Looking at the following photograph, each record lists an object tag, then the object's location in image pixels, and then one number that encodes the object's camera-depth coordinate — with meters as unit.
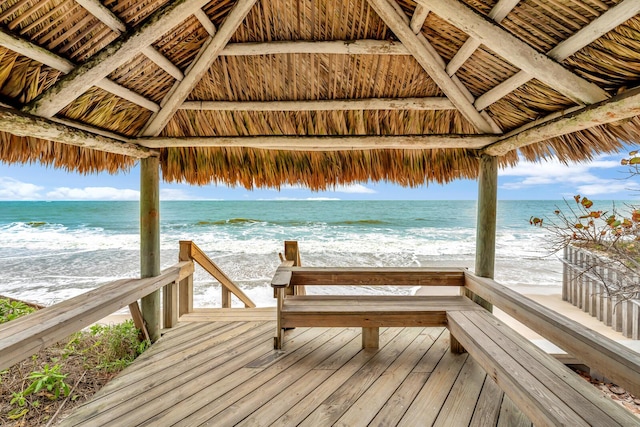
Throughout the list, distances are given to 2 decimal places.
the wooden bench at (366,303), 2.15
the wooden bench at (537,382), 1.15
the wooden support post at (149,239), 2.56
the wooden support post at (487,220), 2.46
